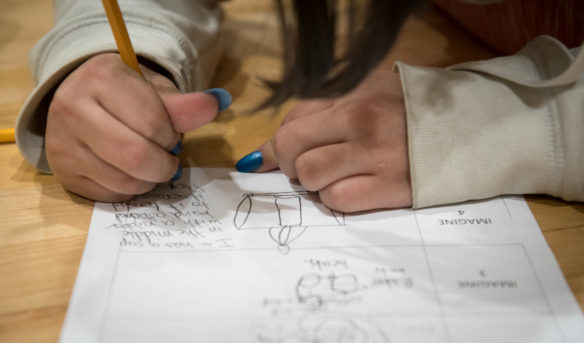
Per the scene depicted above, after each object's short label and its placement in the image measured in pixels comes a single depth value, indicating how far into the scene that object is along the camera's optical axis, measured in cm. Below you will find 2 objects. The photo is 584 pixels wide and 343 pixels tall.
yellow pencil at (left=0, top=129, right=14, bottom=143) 44
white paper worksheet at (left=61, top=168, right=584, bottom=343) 28
